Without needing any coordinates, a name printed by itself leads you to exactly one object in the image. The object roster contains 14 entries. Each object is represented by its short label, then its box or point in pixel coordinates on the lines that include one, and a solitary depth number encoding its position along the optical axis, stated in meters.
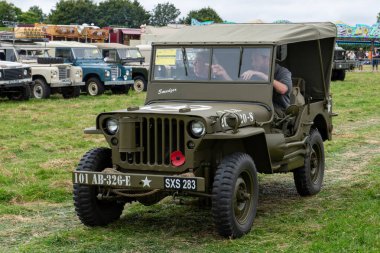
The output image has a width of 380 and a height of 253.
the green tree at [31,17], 101.12
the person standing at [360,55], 55.48
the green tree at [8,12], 102.31
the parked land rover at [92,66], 22.56
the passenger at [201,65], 7.08
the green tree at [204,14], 105.88
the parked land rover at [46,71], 20.70
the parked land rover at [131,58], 24.39
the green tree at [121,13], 105.44
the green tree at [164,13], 125.25
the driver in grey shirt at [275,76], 6.98
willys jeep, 5.83
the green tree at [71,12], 99.94
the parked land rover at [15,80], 19.16
